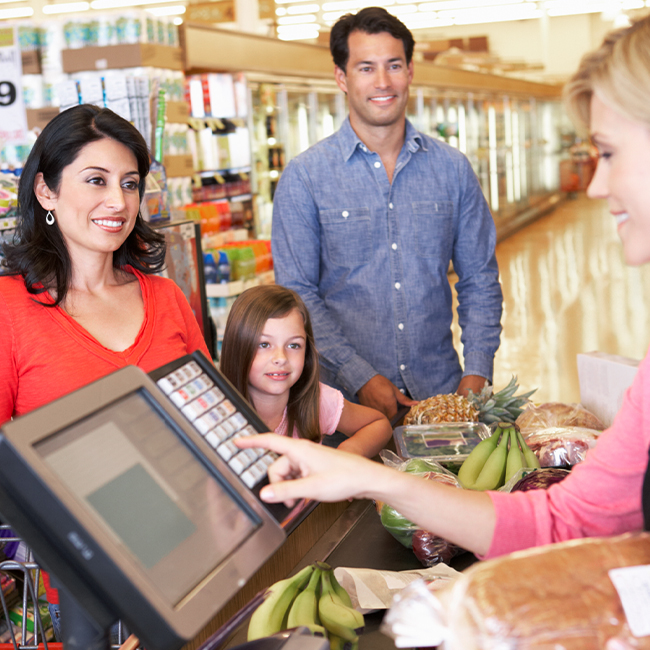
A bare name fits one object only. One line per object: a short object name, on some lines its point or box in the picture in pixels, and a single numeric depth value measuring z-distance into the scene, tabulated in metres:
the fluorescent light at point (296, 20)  14.15
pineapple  2.11
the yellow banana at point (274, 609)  1.06
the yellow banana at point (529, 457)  1.67
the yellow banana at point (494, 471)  1.63
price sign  4.03
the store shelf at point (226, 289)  4.88
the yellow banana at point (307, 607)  1.05
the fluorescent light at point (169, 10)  12.52
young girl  1.96
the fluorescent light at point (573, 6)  15.83
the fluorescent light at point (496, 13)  15.52
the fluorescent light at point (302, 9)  13.17
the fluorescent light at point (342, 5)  12.73
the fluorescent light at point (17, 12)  12.02
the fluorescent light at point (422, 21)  15.46
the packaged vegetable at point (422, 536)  1.37
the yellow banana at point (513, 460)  1.64
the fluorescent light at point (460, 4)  14.00
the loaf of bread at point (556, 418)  2.00
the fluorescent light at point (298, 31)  14.83
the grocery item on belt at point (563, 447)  1.68
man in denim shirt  2.57
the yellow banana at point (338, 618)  1.06
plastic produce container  1.82
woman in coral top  1.60
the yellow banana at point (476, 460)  1.68
